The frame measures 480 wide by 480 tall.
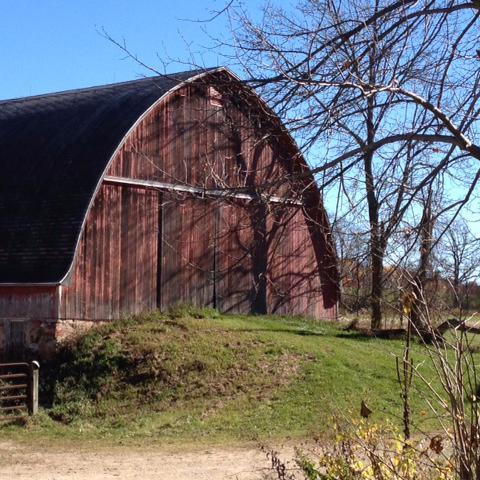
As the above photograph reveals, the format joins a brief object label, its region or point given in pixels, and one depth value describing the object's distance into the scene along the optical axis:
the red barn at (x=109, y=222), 18.14
